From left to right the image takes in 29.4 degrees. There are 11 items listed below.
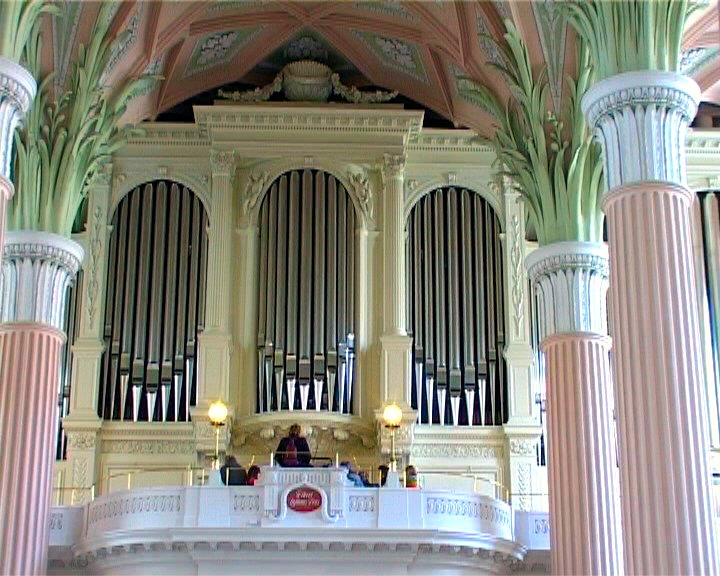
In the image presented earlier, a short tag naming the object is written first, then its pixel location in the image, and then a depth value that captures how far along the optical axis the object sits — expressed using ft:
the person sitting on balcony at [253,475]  67.10
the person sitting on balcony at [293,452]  68.28
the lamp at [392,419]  75.92
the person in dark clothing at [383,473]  70.00
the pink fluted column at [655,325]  47.14
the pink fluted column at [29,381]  63.16
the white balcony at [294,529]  64.69
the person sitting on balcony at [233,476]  67.72
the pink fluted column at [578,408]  63.16
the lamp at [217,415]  72.79
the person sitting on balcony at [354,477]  66.85
